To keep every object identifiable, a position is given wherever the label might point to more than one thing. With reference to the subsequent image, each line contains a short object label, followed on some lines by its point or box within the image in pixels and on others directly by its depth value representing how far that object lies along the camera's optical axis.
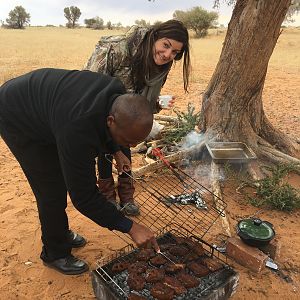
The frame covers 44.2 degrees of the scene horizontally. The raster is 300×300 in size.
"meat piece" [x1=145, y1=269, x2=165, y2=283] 2.70
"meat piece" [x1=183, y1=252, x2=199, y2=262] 2.95
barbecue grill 2.63
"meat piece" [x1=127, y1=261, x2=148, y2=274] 2.77
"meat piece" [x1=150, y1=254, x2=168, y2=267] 2.90
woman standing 3.25
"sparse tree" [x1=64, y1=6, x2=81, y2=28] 59.12
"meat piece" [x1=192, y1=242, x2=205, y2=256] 3.00
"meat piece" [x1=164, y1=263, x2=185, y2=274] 2.81
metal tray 4.98
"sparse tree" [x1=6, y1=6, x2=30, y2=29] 47.82
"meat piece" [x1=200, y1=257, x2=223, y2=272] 2.85
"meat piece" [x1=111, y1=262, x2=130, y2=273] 2.78
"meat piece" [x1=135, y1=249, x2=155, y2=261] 2.94
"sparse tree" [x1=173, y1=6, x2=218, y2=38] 30.64
